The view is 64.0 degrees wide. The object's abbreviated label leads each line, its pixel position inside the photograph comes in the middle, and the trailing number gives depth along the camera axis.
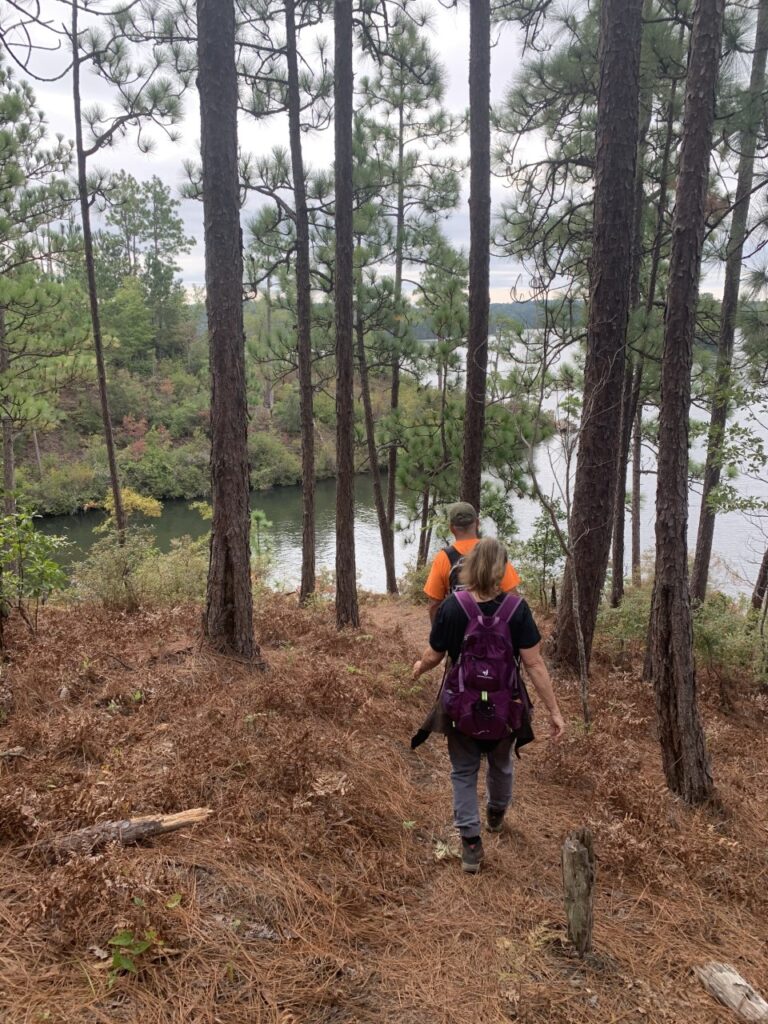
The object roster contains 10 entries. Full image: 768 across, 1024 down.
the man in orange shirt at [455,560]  3.48
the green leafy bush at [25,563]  4.71
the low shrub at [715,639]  6.62
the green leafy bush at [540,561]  10.20
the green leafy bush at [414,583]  12.41
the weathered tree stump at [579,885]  2.30
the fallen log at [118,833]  2.47
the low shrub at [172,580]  7.54
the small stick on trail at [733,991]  2.16
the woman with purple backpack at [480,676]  2.76
